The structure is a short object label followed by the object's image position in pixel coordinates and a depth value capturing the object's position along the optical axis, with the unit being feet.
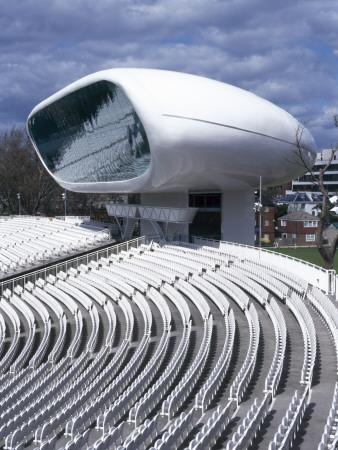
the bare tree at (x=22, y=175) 229.86
